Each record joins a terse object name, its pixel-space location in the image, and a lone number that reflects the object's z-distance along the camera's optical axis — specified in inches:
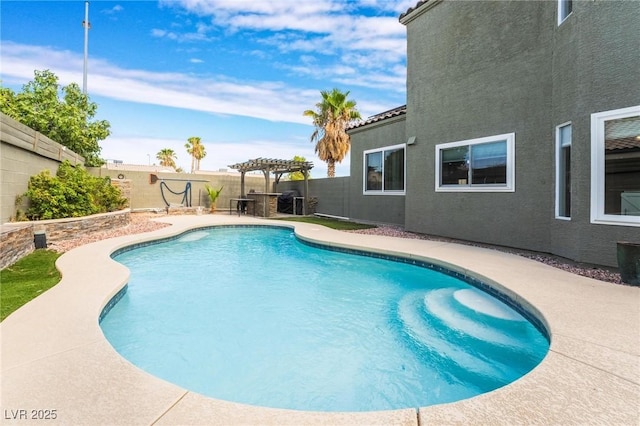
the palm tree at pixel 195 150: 1640.0
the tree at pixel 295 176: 1268.2
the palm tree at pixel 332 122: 921.5
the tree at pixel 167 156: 1708.9
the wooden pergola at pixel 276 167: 603.6
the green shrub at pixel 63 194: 307.4
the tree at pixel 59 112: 530.9
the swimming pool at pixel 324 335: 114.4
